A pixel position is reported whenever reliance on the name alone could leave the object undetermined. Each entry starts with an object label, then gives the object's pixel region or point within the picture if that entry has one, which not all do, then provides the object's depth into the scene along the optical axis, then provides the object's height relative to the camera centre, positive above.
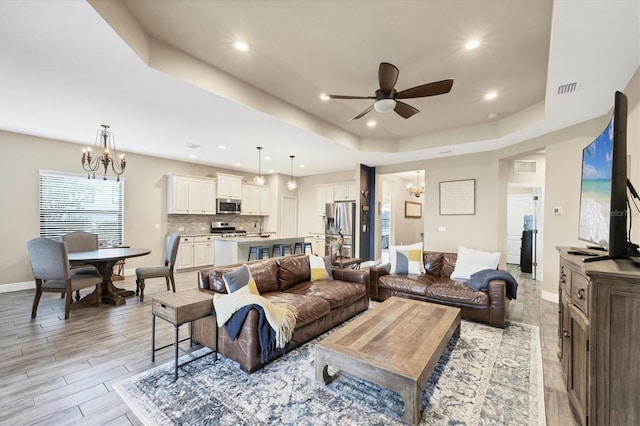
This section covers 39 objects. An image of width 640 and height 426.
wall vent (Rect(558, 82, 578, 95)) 2.93 +1.41
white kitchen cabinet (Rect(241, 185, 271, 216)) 8.49 +0.35
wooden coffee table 1.75 -1.02
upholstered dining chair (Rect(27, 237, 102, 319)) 3.51 -0.77
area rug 1.82 -1.38
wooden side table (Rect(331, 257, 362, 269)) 4.75 -0.91
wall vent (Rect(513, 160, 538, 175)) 6.04 +1.07
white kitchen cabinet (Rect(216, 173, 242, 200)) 7.65 +0.71
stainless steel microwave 7.66 +0.15
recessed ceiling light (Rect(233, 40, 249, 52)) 2.72 +1.69
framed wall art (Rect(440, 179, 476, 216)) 5.87 +0.37
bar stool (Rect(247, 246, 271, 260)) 6.11 -0.90
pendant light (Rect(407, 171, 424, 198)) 8.35 +0.75
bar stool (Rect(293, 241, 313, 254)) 6.89 -0.89
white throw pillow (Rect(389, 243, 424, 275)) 4.42 -0.79
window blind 5.27 +0.05
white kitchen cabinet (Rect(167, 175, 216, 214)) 6.75 +0.39
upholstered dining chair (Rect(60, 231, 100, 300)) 4.64 -0.60
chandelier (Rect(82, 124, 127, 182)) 4.16 +1.08
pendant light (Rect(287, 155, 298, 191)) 6.46 +0.66
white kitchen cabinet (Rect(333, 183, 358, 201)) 8.03 +0.61
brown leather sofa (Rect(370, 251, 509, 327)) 3.35 -1.05
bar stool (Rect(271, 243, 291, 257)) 6.46 -0.88
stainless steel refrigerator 7.30 -0.32
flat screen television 1.52 +0.18
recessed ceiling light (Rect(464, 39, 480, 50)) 2.66 +1.69
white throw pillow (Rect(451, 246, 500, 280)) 3.96 -0.72
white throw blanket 2.34 -0.88
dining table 3.88 -0.97
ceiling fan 2.57 +1.26
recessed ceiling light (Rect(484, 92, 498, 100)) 3.79 +1.69
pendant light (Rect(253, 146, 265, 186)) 5.71 +1.31
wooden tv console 1.34 -0.65
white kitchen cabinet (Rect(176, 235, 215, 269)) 6.79 -1.08
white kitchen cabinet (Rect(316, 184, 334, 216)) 8.52 +0.49
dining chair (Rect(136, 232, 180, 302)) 4.41 -1.03
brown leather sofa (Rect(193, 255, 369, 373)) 2.34 -1.01
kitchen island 5.81 -0.80
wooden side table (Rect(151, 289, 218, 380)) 2.24 -0.85
